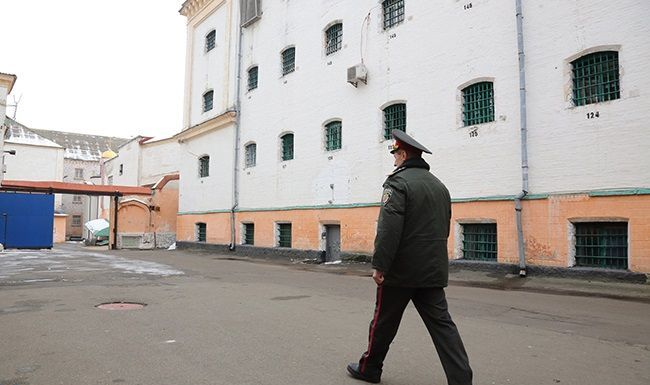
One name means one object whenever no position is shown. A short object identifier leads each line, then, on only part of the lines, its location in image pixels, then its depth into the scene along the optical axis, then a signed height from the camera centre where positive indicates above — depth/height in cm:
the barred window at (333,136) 1616 +293
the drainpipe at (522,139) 1064 +188
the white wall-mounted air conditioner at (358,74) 1478 +464
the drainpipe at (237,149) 2048 +313
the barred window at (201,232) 2314 -64
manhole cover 649 -124
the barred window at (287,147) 1823 +287
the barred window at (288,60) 1842 +639
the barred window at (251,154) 2008 +283
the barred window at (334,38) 1647 +651
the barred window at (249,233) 1981 -61
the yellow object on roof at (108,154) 4619 +654
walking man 332 -30
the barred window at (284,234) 1795 -60
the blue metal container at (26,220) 1694 -4
